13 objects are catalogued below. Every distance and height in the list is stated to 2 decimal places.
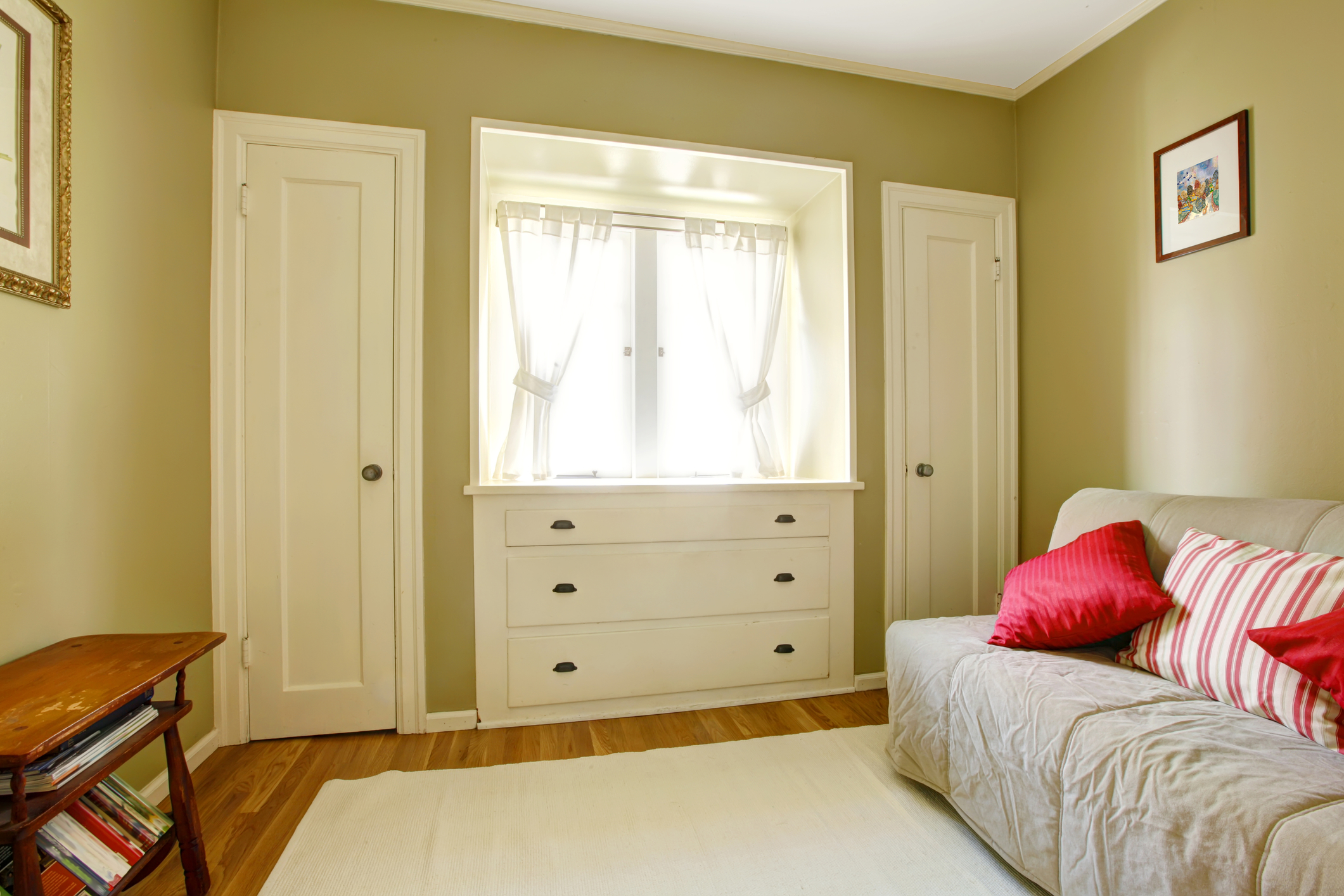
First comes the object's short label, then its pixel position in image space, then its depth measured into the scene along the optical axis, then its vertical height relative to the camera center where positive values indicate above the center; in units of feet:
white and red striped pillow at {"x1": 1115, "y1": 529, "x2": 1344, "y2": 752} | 3.94 -1.30
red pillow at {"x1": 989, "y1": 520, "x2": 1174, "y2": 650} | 5.12 -1.25
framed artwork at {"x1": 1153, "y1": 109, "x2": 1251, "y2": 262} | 6.25 +2.84
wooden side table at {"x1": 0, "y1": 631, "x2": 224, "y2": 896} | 3.06 -1.38
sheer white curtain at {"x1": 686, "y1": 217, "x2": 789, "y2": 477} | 9.45 +2.38
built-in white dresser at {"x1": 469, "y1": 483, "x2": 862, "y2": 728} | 7.43 -1.86
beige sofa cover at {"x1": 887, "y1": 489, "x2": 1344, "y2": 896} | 3.14 -1.93
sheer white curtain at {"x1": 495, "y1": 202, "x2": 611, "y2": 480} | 8.55 +2.16
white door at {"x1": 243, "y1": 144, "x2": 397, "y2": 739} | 6.86 +0.19
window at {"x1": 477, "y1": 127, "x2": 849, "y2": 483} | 8.60 +2.06
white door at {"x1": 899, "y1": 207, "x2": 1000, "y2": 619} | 8.61 +0.57
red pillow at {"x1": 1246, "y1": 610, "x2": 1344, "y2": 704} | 3.63 -1.22
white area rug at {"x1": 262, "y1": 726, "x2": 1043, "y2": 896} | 4.69 -3.27
